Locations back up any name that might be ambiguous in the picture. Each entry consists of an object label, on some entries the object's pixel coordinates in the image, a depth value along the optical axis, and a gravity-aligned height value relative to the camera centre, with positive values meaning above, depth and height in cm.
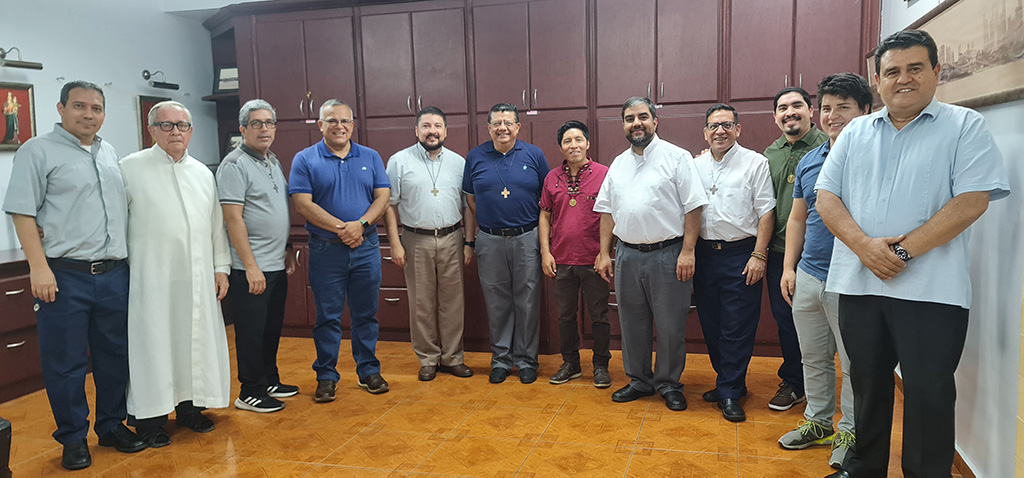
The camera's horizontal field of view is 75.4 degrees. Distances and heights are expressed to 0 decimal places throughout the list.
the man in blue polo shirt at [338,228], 363 -28
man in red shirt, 379 -40
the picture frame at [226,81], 583 +87
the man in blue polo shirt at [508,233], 394 -36
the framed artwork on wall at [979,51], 202 +37
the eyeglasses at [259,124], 344 +29
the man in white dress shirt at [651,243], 329 -37
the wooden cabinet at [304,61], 501 +89
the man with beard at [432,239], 402 -39
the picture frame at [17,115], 435 +47
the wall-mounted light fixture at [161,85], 541 +81
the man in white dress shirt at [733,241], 320 -36
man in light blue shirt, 194 -20
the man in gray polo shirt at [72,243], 275 -25
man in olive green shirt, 316 -1
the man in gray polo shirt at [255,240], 336 -32
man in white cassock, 303 -46
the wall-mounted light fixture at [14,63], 431 +80
